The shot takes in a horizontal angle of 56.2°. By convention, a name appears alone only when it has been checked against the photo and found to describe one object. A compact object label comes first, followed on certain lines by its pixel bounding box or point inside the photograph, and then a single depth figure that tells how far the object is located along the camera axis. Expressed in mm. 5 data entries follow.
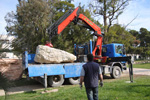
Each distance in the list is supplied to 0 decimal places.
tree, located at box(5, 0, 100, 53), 15219
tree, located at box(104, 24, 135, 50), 20870
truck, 8492
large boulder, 8844
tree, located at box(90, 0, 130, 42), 21469
